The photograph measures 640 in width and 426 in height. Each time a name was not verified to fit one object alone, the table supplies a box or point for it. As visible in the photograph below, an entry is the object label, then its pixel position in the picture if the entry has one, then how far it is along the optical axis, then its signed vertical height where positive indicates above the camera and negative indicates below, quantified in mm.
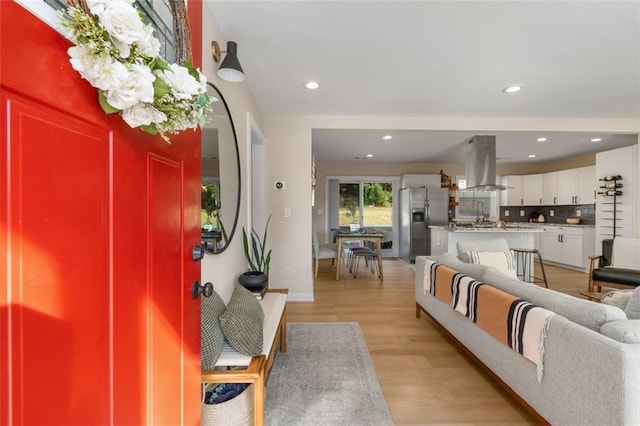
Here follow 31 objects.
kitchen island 4141 -349
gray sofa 1013 -631
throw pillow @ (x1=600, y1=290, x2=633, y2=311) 1597 -500
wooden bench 1232 -704
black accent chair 3186 -765
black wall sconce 1616 +821
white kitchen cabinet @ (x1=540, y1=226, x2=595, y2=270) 5152 -643
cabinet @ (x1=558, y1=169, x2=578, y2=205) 5660 +507
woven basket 1265 -893
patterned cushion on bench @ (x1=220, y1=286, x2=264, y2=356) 1348 -566
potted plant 2137 -487
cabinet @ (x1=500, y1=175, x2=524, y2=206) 6630 +481
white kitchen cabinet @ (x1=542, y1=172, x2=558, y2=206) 6027 +490
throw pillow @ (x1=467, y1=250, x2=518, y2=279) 3029 -514
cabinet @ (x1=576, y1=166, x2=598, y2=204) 5254 +503
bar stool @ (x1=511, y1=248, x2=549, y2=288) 4082 -773
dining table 4695 -421
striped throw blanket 1363 -584
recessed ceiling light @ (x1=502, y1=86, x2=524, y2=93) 2748 +1197
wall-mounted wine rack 4211 +142
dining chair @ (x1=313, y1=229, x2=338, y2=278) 4730 -678
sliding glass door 7133 +144
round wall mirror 1682 +221
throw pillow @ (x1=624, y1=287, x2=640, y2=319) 1363 -462
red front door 445 -78
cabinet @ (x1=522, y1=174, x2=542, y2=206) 6371 +490
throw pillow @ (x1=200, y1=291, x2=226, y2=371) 1267 -567
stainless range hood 4398 +763
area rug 1558 -1109
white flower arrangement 518 +295
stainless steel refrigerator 6270 -75
